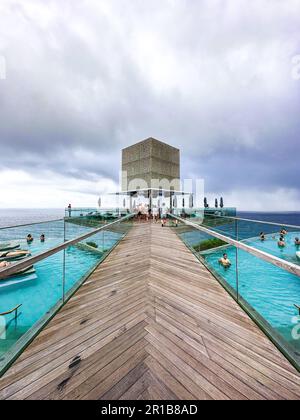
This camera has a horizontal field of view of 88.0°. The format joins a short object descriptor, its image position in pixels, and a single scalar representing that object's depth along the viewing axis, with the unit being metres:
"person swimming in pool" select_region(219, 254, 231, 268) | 3.86
